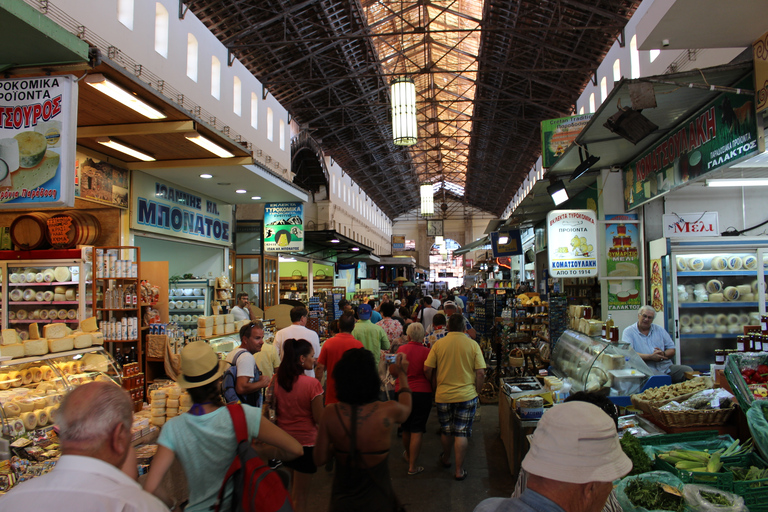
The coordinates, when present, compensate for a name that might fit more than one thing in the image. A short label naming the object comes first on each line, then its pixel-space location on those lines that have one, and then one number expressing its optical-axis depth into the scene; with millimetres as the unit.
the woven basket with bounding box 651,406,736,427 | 3641
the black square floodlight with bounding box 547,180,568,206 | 8531
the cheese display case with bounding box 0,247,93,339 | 6773
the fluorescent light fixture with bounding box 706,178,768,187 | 7449
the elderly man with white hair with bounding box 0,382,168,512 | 1310
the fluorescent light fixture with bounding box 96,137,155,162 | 6384
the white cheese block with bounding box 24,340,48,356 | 4473
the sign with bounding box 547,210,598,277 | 7805
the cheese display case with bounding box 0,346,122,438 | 3895
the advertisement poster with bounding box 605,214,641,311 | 8352
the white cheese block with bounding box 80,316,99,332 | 5383
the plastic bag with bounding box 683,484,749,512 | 2559
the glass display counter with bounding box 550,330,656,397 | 4984
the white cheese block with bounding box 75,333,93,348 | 4914
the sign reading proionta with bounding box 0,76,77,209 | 3459
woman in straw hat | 2256
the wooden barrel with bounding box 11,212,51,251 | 6844
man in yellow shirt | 4969
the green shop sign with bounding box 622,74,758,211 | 4660
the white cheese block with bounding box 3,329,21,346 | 4430
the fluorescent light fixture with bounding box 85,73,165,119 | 4445
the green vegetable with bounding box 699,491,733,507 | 2600
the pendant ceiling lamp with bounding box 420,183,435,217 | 20523
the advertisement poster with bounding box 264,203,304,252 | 11680
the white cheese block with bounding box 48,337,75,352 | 4664
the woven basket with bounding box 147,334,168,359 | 6695
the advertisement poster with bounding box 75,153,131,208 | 6688
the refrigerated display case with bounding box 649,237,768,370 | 7113
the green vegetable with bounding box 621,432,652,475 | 3070
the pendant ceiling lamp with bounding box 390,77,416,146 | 9969
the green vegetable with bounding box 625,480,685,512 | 2633
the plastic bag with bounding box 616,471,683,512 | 2660
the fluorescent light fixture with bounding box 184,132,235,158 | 6205
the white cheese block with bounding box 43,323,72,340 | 4863
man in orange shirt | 4973
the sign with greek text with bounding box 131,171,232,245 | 8008
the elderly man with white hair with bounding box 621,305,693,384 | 5750
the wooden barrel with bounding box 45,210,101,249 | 6887
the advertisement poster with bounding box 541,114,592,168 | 9609
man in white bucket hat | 1469
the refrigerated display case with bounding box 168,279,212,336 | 10203
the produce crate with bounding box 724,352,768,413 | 3421
